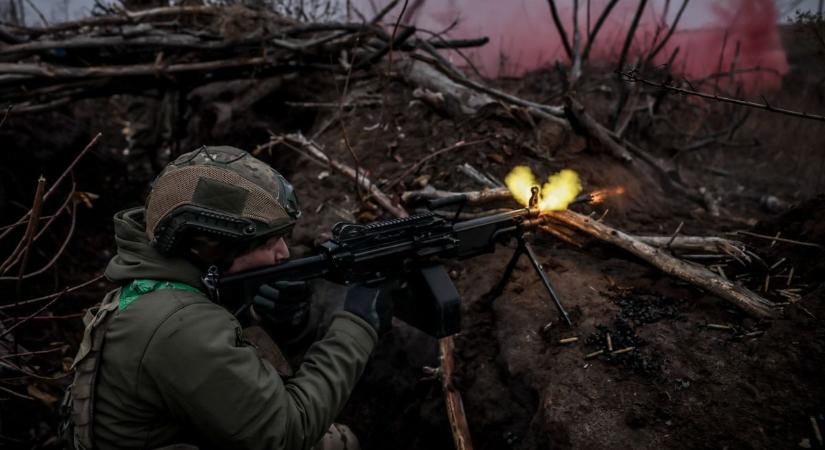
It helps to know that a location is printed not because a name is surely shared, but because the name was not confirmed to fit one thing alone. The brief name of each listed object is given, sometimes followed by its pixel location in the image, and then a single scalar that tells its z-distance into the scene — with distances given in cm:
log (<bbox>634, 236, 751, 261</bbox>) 311
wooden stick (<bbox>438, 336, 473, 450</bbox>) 263
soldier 165
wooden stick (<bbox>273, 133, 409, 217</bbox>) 407
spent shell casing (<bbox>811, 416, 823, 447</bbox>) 195
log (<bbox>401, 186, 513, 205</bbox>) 382
